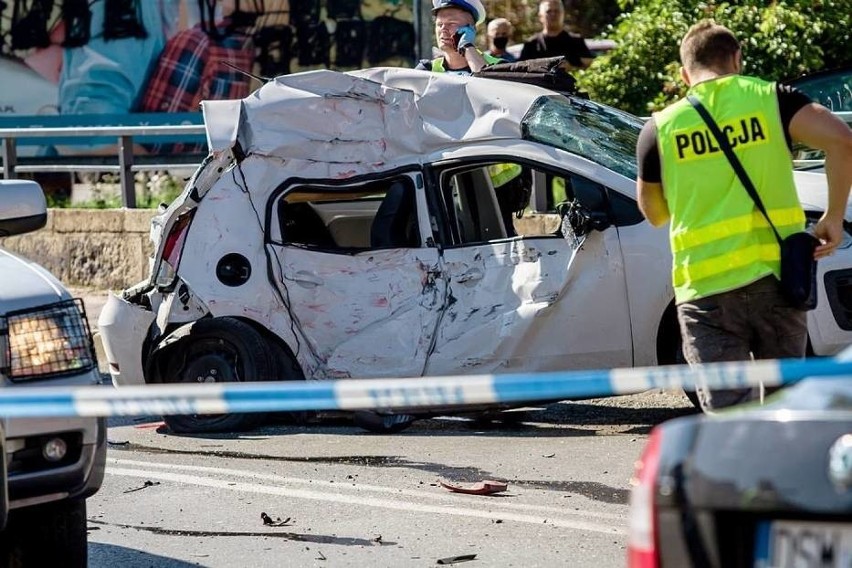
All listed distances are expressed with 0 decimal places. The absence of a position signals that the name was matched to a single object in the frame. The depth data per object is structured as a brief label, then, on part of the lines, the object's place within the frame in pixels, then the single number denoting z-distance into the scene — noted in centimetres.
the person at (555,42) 2502
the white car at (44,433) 1024
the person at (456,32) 1980
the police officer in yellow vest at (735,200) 1047
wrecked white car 1645
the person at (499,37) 2464
